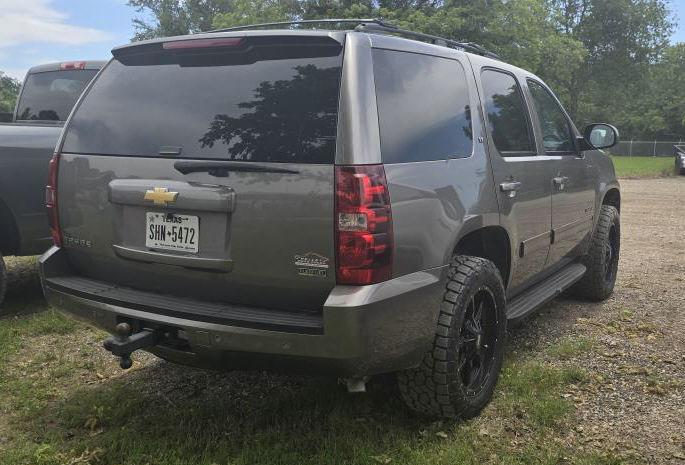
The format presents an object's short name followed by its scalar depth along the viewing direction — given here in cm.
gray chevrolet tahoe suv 251
